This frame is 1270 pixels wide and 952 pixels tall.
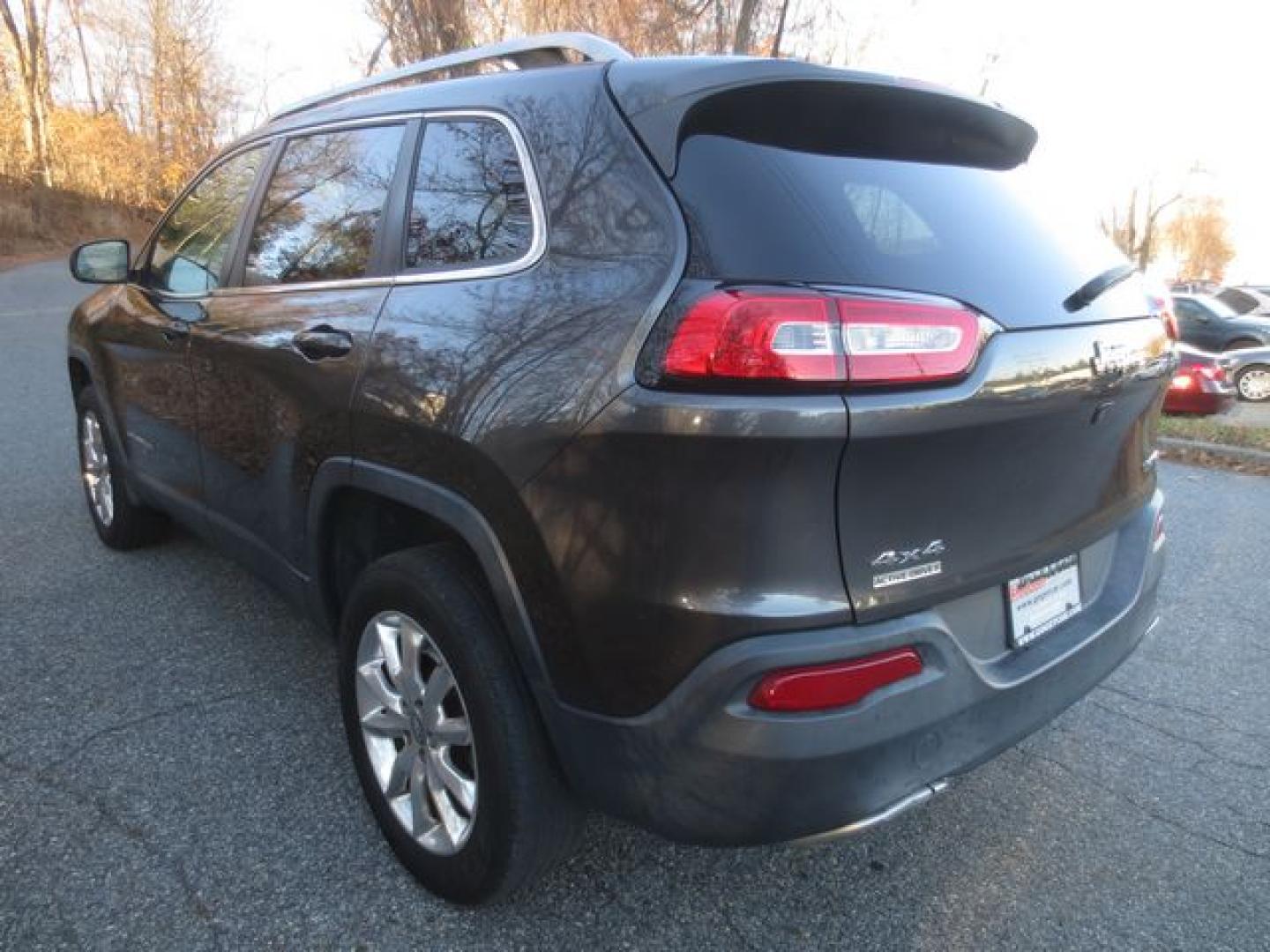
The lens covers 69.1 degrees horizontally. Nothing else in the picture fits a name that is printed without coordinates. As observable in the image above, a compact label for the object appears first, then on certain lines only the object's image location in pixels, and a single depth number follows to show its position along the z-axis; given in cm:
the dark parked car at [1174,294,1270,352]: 1672
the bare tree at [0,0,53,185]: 2639
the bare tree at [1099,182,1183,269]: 5972
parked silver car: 1457
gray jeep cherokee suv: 156
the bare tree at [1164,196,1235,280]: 8888
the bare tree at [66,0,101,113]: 3062
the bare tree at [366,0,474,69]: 1343
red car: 1126
